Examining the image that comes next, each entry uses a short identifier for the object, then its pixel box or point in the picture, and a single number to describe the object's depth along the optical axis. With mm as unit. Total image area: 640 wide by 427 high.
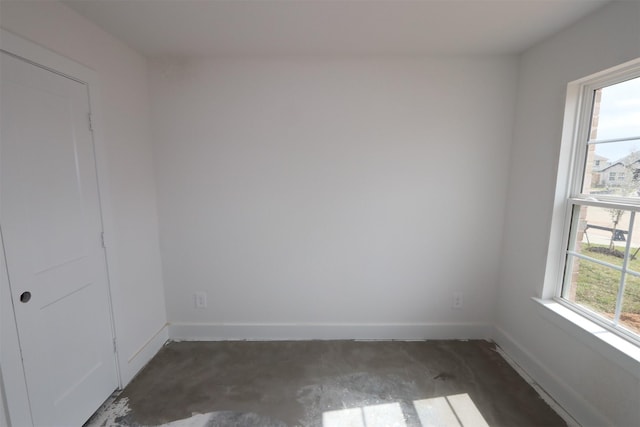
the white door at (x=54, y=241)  1216
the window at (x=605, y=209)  1440
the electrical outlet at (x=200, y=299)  2391
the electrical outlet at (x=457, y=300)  2354
